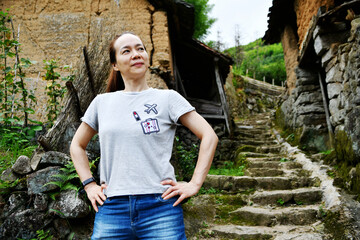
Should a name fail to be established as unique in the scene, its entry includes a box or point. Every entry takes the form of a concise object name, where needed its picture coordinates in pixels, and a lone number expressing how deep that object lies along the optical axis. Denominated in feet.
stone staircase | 9.93
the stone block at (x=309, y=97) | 18.70
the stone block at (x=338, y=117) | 12.17
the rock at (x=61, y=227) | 6.85
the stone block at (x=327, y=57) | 13.42
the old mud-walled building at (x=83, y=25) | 17.04
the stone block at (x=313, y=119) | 18.37
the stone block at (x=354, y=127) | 10.00
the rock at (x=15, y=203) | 6.95
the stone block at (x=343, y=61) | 11.69
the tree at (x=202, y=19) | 36.46
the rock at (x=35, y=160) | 7.53
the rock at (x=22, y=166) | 7.53
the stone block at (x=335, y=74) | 12.78
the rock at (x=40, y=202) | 6.94
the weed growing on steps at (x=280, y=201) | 12.13
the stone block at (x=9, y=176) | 7.47
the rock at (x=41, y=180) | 7.11
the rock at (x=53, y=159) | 7.59
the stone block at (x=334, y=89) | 12.90
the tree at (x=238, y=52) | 87.40
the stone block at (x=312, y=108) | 18.51
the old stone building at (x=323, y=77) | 10.64
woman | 3.33
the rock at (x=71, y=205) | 6.90
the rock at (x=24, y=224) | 6.61
